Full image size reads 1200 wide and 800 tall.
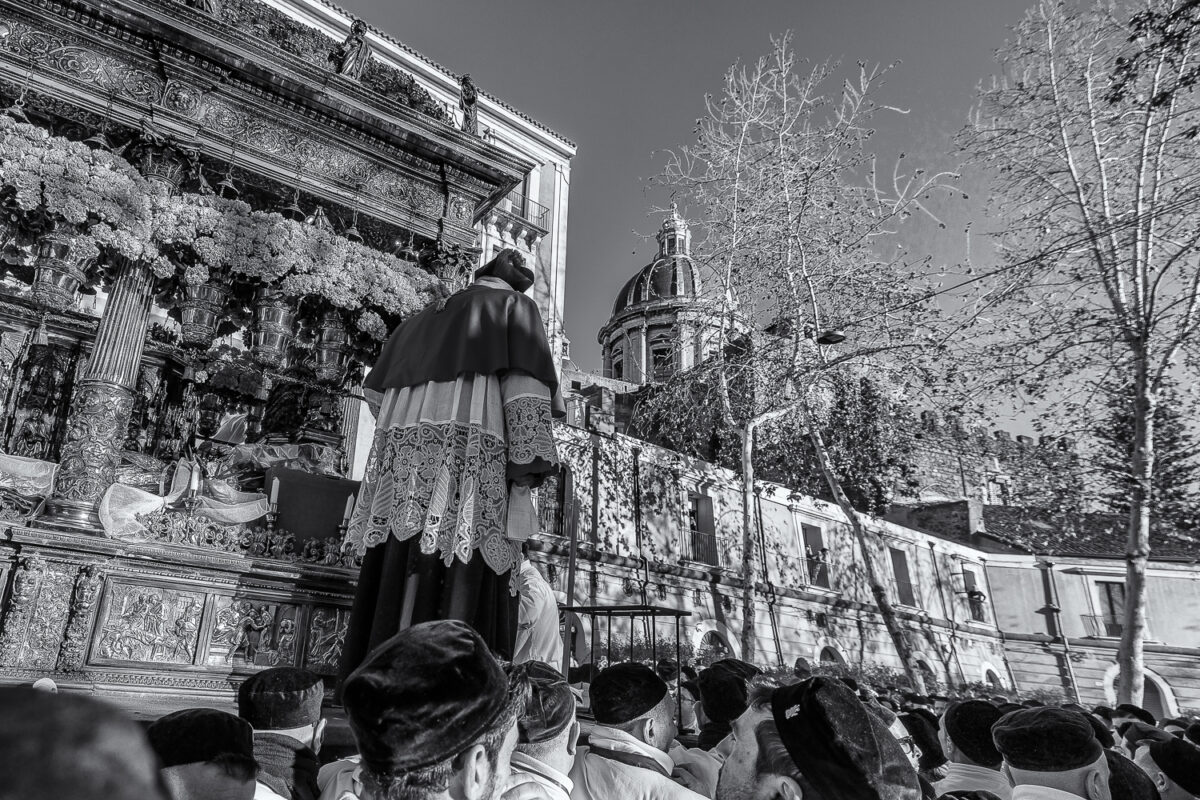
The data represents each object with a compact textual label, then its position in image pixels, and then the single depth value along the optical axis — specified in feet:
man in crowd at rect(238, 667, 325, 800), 8.27
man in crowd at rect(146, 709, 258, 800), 5.66
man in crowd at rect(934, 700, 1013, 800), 11.50
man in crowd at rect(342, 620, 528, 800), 4.99
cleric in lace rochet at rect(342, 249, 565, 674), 13.55
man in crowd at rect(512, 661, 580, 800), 7.75
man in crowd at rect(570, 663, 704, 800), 8.28
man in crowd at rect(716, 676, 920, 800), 5.07
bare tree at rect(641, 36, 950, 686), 51.67
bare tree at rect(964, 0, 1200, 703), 36.17
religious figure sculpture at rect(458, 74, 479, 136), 26.91
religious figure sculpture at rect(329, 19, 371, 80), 24.67
